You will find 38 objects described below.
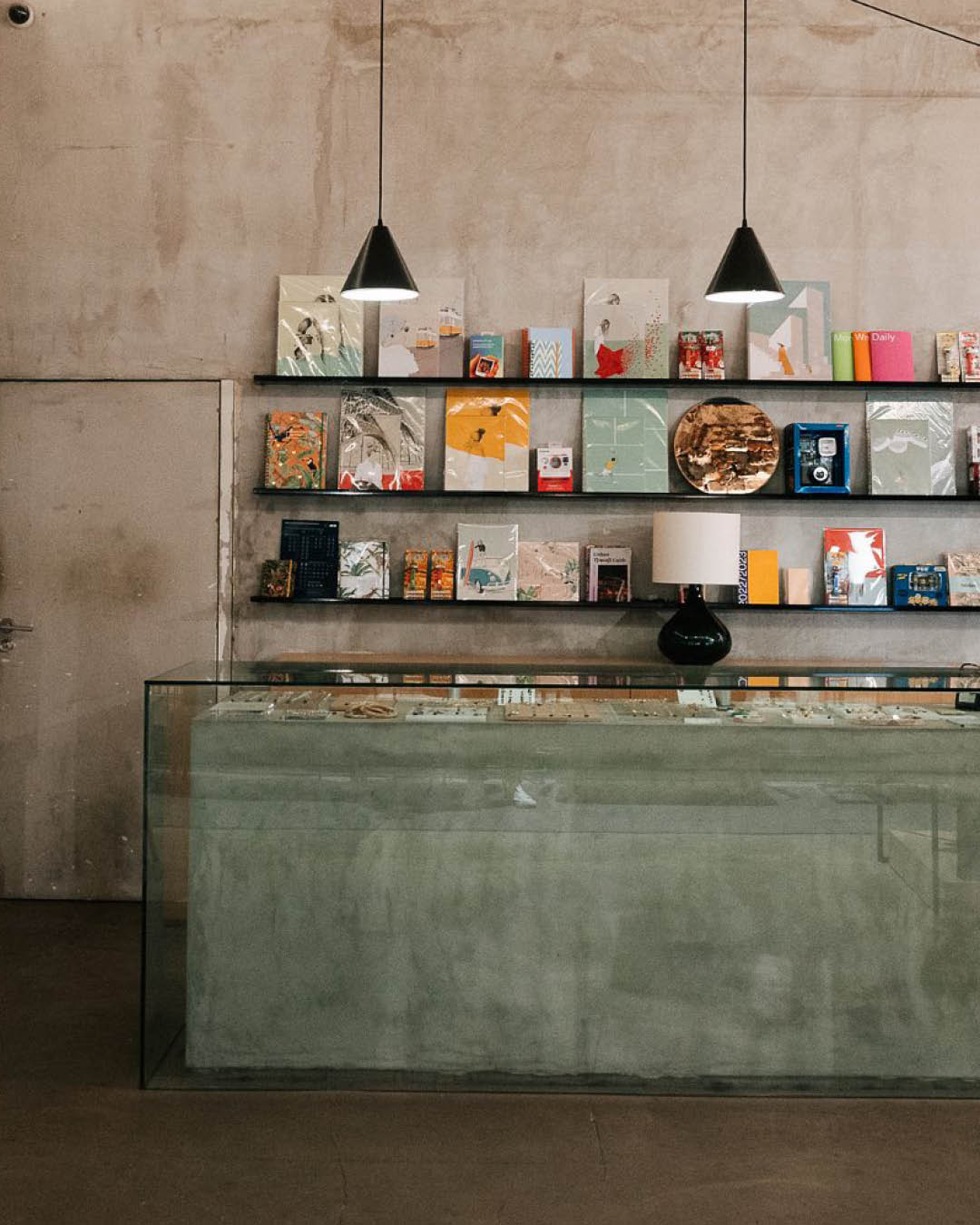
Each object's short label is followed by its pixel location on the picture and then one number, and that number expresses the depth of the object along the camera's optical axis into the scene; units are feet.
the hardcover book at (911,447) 16.14
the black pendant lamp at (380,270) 12.14
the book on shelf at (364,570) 16.21
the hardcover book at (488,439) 16.19
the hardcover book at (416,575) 16.16
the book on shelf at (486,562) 16.20
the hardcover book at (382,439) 16.21
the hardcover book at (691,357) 16.07
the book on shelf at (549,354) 16.07
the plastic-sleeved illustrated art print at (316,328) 16.19
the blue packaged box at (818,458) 16.01
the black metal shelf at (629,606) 15.93
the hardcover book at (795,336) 16.10
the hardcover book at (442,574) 16.19
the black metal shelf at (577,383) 15.98
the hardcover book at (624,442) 16.16
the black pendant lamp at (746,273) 12.14
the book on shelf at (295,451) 16.14
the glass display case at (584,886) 9.96
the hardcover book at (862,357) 16.02
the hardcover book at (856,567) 16.12
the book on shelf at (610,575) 16.11
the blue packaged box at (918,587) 16.06
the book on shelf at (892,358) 15.99
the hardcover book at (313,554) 16.21
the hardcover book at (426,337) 16.19
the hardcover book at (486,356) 16.15
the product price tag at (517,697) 9.88
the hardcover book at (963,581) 16.14
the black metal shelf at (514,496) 15.94
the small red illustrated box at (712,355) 16.06
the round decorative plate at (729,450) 16.20
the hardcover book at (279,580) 16.08
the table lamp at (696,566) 14.79
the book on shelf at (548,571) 16.24
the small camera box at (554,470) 16.17
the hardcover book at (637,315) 16.17
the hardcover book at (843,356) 16.08
